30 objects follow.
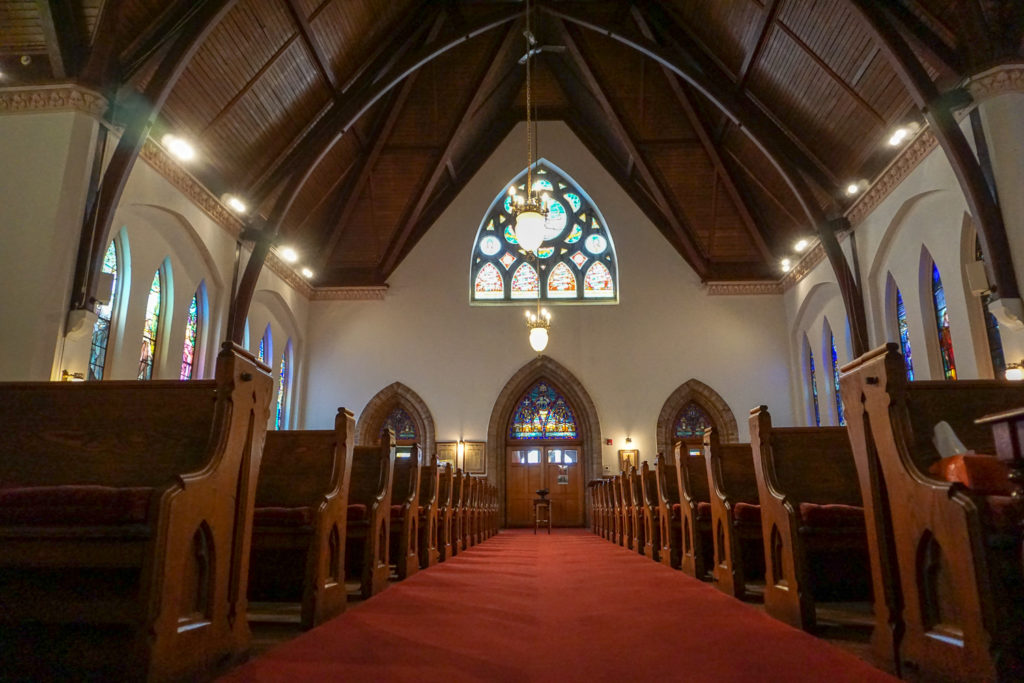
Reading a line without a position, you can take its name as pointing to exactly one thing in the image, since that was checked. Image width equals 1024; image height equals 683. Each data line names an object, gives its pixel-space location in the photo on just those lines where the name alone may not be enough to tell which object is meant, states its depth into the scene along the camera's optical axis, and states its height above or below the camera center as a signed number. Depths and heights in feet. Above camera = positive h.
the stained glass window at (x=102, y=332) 26.48 +6.20
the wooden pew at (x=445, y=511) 20.76 -0.81
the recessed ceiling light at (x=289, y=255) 39.18 +13.60
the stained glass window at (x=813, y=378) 40.49 +6.47
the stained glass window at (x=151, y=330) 29.63 +7.03
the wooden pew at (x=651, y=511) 19.79 -0.81
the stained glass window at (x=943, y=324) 27.62 +6.67
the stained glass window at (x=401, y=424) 44.06 +4.06
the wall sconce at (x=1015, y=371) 21.56 +3.62
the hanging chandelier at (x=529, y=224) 24.32 +9.48
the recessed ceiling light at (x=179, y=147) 27.25 +14.00
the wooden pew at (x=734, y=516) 12.46 -0.61
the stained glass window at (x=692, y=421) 43.83 +4.16
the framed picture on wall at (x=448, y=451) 42.93 +2.19
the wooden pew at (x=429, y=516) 18.02 -0.85
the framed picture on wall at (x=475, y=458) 42.57 +1.73
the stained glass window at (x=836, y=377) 36.77 +6.06
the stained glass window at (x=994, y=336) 24.41 +5.43
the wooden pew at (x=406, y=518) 15.52 -0.76
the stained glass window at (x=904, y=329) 30.19 +7.06
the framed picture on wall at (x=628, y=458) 42.15 +1.67
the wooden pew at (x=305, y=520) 9.92 -0.54
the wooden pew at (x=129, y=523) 6.27 -0.35
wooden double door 44.32 +0.26
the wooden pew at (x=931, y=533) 6.10 -0.49
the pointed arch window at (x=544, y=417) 45.57 +4.60
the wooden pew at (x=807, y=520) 9.77 -0.55
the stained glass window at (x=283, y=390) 41.65 +6.00
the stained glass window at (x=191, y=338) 32.63 +7.30
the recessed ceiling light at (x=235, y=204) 32.09 +13.62
